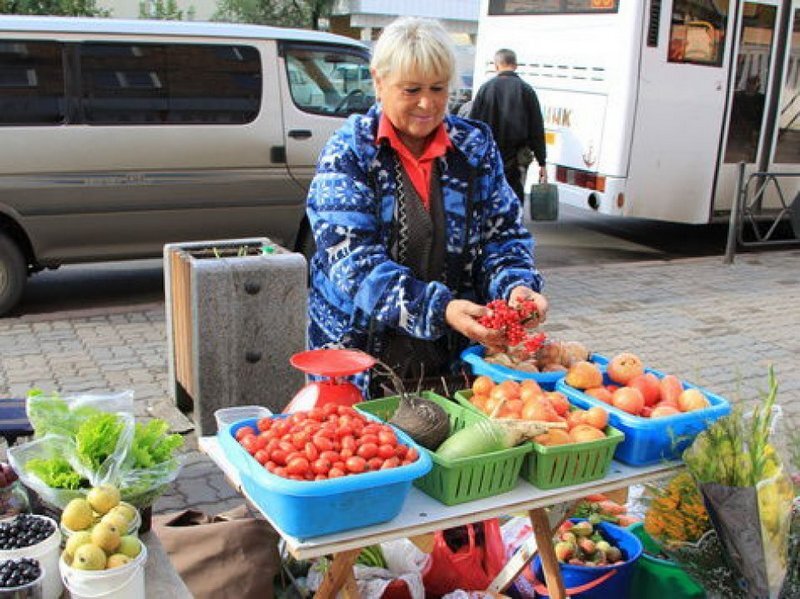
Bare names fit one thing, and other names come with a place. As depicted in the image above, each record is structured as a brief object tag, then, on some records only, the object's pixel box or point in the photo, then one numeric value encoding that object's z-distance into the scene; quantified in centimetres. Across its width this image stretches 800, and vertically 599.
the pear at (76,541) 203
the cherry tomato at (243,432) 218
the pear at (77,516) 211
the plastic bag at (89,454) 226
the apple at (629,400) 247
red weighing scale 254
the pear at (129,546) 205
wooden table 200
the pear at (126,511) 213
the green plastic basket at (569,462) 224
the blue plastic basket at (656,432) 239
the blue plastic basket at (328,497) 191
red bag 300
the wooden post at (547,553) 255
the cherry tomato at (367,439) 210
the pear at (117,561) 199
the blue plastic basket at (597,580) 300
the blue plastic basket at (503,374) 262
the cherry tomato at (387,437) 211
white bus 875
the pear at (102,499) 216
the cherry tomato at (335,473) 197
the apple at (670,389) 254
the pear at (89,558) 196
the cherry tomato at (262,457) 204
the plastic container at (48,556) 201
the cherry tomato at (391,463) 202
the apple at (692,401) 250
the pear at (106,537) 202
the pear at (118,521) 208
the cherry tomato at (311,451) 202
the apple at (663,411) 246
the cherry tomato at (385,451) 206
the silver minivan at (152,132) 626
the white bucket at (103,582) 196
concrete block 456
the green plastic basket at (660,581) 292
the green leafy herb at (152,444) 237
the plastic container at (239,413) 333
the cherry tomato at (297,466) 197
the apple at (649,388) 257
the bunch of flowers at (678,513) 255
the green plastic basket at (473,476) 214
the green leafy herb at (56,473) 225
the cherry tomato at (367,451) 205
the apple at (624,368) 267
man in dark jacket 845
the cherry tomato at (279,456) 203
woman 255
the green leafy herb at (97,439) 227
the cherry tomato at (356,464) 199
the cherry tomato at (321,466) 198
